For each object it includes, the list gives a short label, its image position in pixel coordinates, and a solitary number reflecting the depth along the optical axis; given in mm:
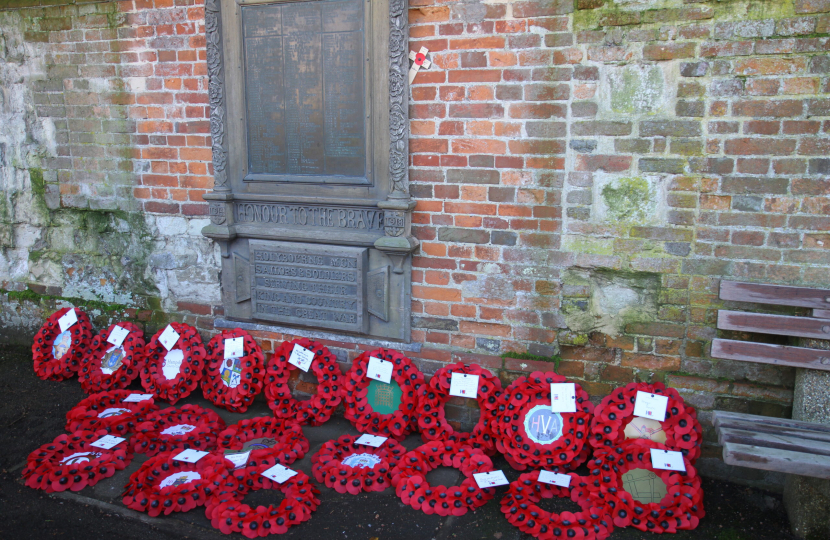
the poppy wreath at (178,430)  3377
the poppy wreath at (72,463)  3033
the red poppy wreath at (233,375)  3883
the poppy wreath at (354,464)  3023
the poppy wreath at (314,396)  3689
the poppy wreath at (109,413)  3529
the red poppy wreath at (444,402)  3342
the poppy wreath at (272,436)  3279
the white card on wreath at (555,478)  2957
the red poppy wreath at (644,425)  2949
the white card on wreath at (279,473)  3017
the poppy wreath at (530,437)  3129
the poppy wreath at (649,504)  2725
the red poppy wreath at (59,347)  4344
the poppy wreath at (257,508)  2705
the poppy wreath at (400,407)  3516
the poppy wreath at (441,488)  2871
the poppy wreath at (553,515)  2660
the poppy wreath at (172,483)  2838
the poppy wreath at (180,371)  4004
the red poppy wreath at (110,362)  4148
